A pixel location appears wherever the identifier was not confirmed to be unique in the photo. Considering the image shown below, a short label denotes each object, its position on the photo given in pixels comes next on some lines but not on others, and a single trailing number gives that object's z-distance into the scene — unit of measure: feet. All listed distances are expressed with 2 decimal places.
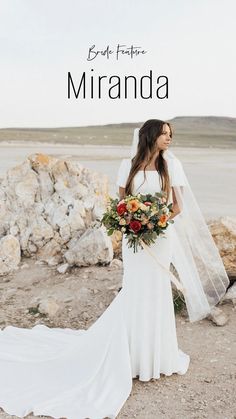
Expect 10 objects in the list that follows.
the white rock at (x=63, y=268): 26.27
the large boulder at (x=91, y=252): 26.08
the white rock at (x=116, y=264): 26.22
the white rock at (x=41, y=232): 28.32
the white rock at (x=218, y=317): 20.97
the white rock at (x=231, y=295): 22.56
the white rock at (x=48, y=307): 22.56
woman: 16.12
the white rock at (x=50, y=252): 27.83
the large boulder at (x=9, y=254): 27.14
